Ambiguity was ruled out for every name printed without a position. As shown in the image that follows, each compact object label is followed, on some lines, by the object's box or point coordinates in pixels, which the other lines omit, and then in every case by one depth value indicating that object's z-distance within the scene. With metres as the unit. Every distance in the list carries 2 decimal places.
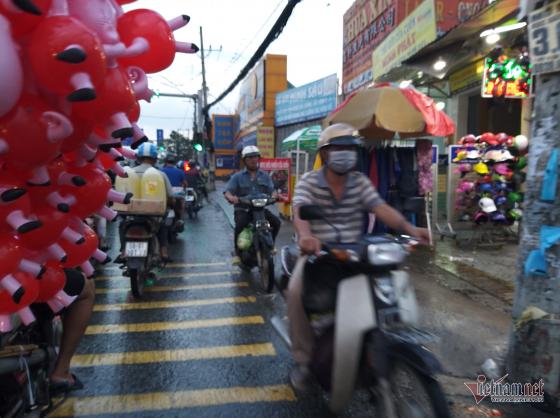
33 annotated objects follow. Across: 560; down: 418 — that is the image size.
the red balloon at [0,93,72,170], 1.70
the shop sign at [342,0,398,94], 14.89
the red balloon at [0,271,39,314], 1.88
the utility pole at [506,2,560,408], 3.08
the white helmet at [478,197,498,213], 7.82
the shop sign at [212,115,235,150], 40.72
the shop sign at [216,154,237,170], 40.16
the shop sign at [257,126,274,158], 24.22
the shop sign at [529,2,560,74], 2.95
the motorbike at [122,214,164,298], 5.29
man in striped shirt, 2.96
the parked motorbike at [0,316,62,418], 2.23
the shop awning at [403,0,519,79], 6.77
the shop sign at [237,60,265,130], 26.61
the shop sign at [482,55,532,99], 7.58
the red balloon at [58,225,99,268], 2.34
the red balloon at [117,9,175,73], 1.98
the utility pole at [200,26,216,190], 28.58
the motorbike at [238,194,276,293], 5.70
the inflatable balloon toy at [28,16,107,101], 1.60
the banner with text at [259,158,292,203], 11.84
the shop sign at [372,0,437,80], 9.41
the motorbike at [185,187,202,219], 11.93
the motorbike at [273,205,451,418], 2.25
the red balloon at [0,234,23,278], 1.85
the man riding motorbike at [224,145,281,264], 6.20
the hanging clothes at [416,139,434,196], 7.12
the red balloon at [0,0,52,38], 1.58
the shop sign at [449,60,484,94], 9.77
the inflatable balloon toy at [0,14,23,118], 1.54
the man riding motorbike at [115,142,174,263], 5.60
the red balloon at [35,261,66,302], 2.20
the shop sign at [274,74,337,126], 17.80
